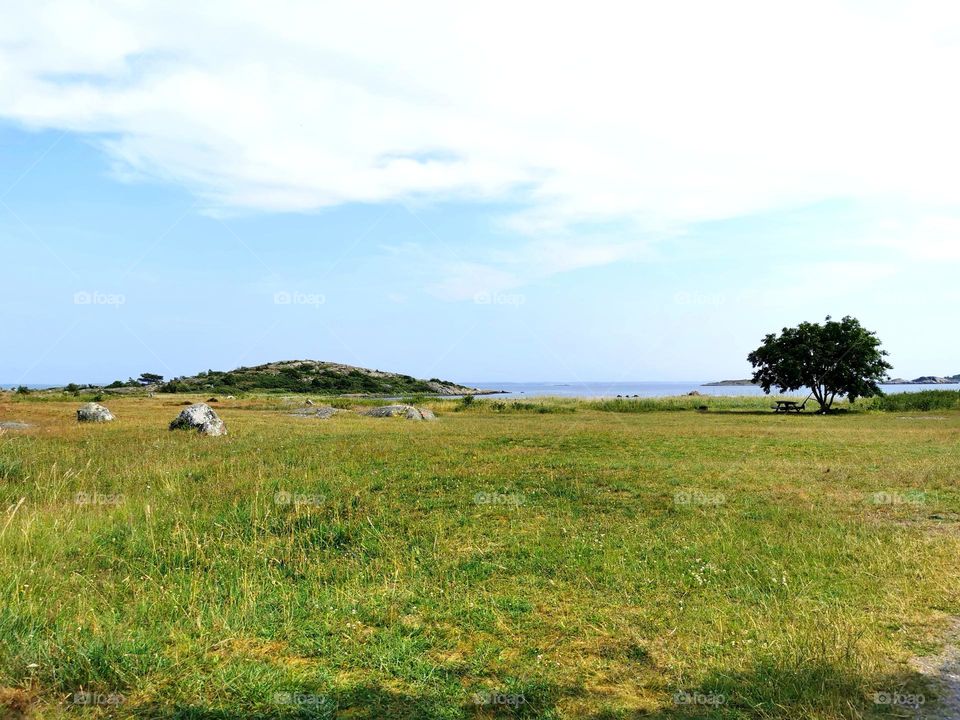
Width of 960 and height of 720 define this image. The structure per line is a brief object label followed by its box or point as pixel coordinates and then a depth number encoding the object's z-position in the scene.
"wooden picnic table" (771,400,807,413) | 57.37
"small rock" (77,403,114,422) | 33.53
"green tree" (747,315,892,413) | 56.09
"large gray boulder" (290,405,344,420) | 43.94
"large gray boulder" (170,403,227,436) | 27.69
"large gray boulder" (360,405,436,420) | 44.44
